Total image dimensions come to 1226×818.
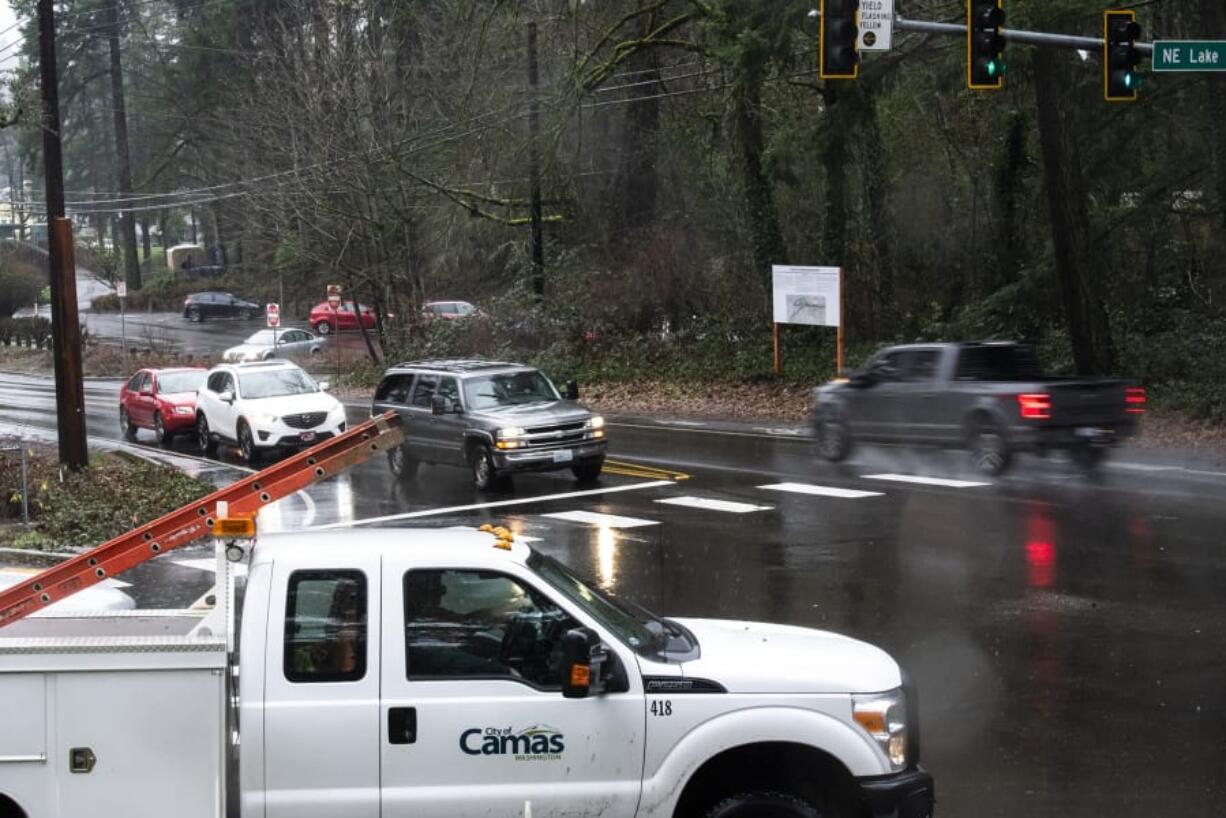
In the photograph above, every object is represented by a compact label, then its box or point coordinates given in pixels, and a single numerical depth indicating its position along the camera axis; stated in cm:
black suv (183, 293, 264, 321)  7675
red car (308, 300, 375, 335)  6612
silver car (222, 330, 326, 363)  5428
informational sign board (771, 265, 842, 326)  3225
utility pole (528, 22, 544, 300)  3716
